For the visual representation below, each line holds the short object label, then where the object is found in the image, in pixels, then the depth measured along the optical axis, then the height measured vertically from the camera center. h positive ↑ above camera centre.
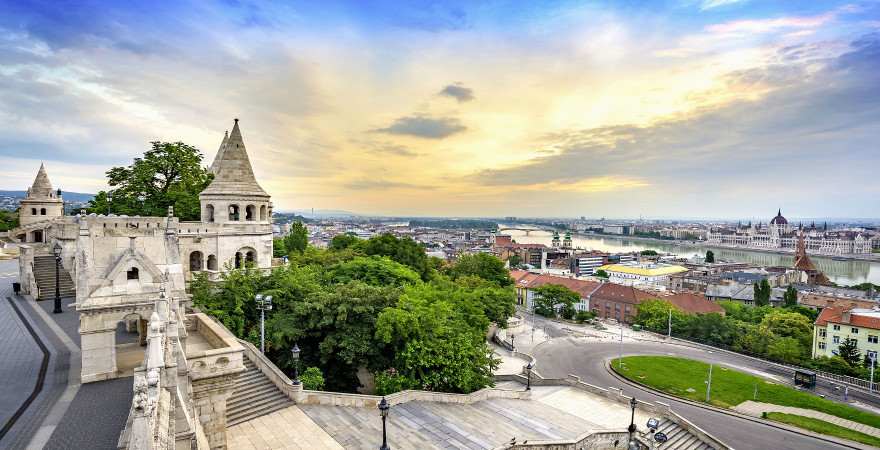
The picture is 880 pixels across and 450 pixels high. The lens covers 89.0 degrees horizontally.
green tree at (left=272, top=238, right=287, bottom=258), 47.29 -4.12
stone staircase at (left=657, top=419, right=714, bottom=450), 20.53 -10.31
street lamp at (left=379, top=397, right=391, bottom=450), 12.77 -5.67
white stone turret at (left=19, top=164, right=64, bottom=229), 35.72 +0.34
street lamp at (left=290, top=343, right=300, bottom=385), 16.41 -5.41
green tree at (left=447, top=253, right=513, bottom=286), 51.91 -6.44
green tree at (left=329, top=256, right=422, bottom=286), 29.11 -4.03
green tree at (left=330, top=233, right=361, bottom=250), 50.31 -3.28
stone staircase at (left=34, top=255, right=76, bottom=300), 22.41 -3.70
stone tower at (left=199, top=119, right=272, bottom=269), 25.59 +0.12
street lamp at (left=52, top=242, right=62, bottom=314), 19.45 -3.63
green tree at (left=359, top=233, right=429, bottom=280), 42.72 -3.59
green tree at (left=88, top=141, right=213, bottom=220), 30.05 +1.72
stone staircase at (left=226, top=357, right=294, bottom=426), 15.01 -6.65
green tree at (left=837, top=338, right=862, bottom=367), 39.44 -11.74
